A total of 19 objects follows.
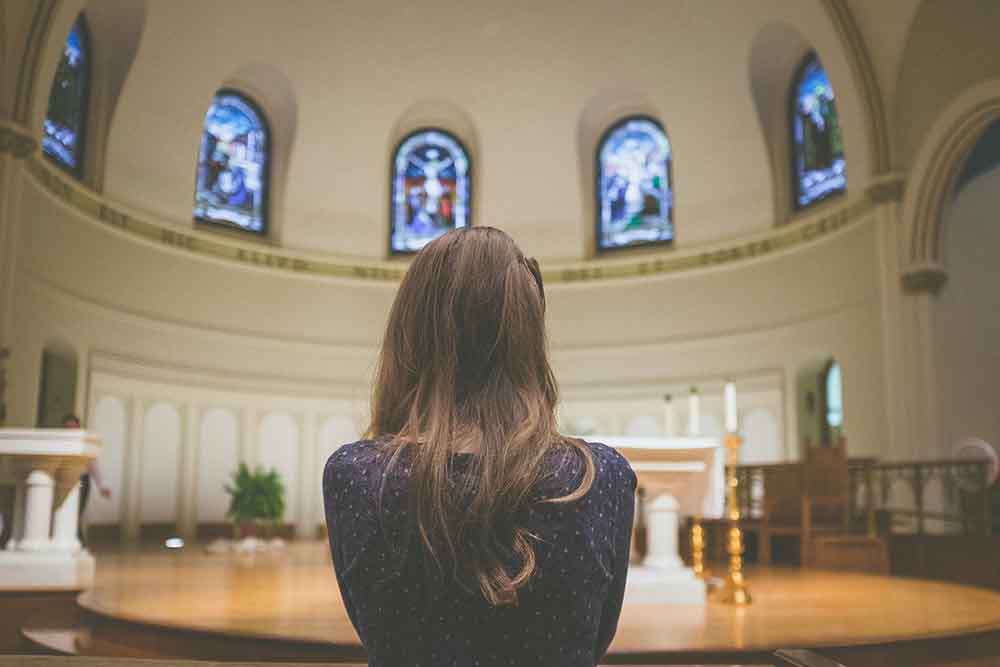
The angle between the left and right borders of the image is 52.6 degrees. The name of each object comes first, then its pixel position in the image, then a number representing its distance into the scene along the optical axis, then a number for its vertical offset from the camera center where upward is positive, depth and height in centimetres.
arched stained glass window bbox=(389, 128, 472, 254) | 1764 +490
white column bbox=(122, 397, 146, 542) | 1422 -22
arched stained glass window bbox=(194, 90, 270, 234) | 1599 +479
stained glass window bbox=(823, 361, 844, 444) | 1451 +93
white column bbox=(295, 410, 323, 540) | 1619 -27
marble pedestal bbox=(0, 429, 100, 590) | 671 -29
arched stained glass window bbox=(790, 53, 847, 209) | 1453 +479
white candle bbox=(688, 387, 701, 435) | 681 +37
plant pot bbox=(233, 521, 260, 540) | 1351 -91
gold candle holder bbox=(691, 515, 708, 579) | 734 -60
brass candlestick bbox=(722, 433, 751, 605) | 656 -56
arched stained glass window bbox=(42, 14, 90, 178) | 1315 +477
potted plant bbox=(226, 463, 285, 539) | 1340 -45
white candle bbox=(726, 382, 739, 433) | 664 +38
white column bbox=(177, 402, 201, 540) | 1504 -20
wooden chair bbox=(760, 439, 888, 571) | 1012 -46
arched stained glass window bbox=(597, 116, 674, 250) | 1700 +474
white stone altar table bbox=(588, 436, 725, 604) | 666 -20
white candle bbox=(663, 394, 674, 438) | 730 +35
